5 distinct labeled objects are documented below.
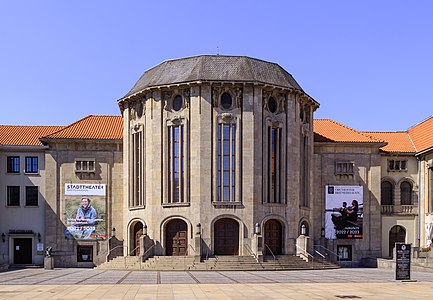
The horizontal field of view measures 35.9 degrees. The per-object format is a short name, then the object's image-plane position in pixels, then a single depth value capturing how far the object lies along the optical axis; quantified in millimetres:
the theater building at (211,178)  54531
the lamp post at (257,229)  53494
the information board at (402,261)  35062
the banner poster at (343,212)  61625
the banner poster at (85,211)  60500
